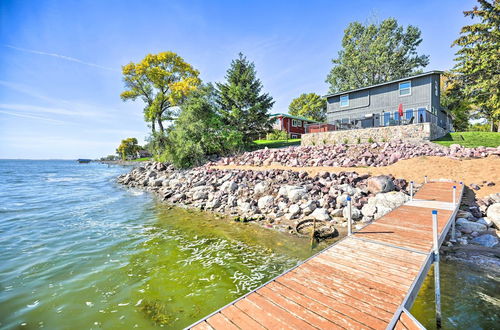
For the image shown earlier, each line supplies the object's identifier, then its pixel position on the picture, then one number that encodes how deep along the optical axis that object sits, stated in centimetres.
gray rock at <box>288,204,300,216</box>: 894
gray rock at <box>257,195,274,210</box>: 1027
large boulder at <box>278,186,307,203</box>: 1002
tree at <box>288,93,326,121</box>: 4473
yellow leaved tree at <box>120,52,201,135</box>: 2631
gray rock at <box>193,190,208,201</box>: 1305
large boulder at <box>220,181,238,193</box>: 1287
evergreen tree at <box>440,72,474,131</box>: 2276
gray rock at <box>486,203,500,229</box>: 667
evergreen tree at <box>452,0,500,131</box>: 1875
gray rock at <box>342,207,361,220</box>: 810
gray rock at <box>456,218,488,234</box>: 661
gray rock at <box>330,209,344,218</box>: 847
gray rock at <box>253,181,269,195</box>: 1188
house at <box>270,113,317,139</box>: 3381
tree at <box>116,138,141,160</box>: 7488
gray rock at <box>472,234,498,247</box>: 595
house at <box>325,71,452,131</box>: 1923
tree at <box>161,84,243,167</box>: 2093
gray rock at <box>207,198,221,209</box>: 1141
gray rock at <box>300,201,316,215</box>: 893
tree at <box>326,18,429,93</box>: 3158
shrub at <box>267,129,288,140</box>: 3147
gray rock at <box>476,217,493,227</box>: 677
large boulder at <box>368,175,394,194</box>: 943
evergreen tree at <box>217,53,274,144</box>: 2344
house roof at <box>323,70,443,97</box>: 1892
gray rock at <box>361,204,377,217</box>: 802
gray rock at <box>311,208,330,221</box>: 826
